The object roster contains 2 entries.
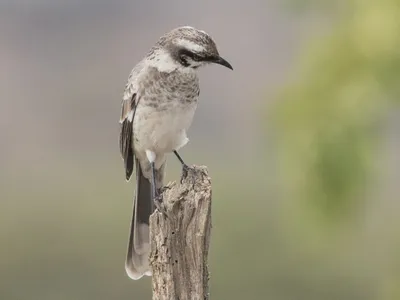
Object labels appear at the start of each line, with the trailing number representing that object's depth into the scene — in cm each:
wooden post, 758
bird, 916
